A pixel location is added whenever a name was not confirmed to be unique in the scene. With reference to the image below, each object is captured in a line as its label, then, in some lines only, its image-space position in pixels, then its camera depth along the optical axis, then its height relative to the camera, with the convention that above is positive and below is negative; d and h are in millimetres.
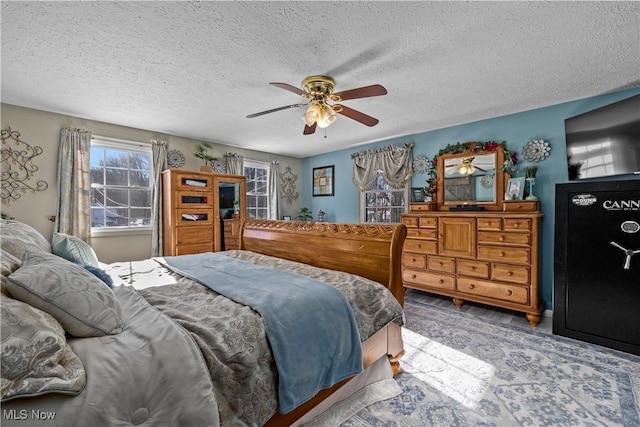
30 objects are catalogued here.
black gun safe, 2309 -479
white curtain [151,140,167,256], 3959 +180
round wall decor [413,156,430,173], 4121 +716
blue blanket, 1264 -601
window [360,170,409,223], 4574 +156
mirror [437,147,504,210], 3482 +423
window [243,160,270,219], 5273 +450
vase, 3105 +270
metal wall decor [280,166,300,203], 5734 +549
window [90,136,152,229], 3658 +392
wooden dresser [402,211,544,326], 2938 -559
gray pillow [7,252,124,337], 974 -325
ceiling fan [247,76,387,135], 2104 +927
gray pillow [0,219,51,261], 1420 -166
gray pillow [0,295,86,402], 718 -417
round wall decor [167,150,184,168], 4157 +815
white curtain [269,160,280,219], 5453 +364
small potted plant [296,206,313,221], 5750 -86
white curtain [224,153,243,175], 4766 +861
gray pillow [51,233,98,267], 1779 -265
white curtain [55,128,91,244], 3256 +328
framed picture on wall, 5504 +625
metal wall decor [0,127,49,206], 2977 +500
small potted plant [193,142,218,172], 4270 +911
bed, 788 -501
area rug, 1650 -1245
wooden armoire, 3834 +2
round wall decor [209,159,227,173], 4637 +789
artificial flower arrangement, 3355 +748
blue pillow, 1573 -370
